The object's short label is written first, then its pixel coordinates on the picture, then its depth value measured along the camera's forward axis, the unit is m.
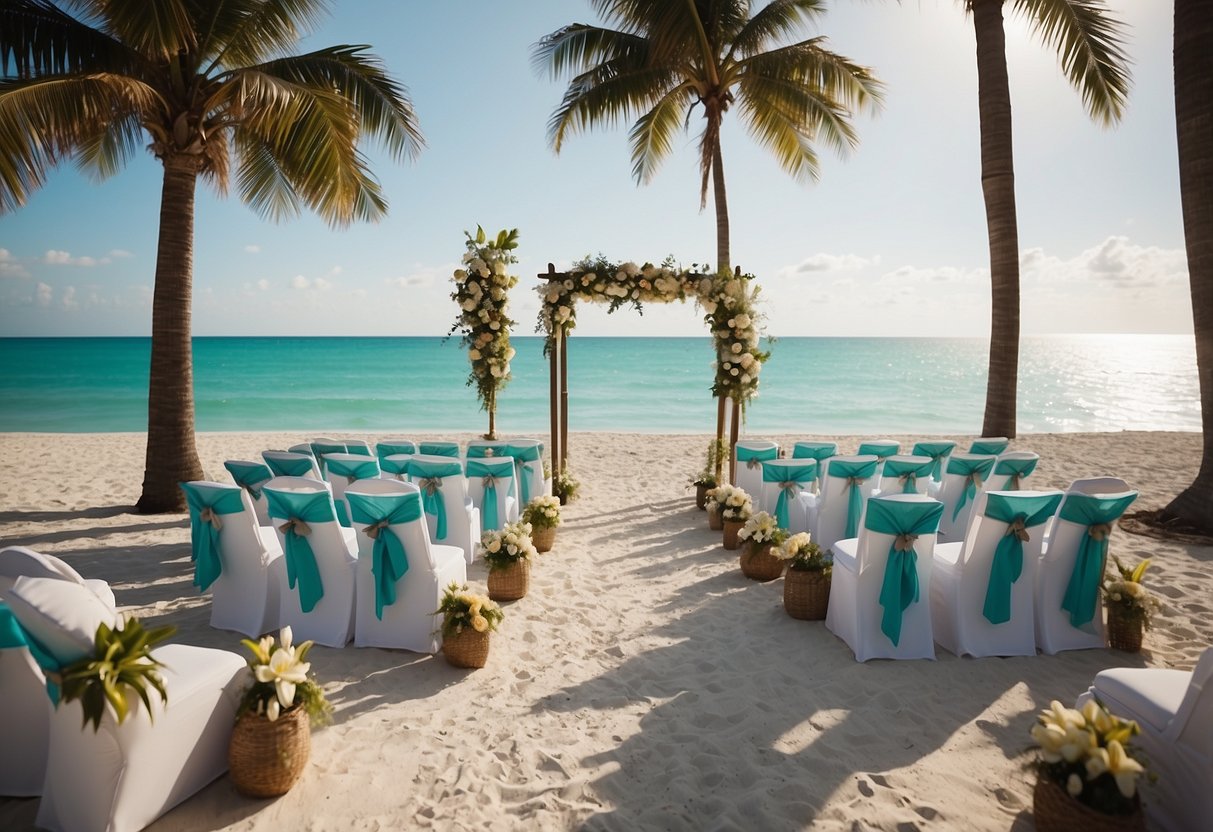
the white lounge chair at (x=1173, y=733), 2.17
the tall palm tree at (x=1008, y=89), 8.49
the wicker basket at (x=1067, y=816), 1.99
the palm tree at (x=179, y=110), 5.75
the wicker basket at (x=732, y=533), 6.06
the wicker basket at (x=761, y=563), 5.18
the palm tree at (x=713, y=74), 9.12
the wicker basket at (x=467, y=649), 3.59
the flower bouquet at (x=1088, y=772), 1.98
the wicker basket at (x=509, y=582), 4.68
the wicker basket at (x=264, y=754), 2.42
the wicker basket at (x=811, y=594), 4.30
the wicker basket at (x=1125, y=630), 3.74
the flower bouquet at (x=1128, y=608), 3.71
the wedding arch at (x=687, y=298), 7.58
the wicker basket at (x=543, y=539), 5.86
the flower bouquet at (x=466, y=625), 3.57
